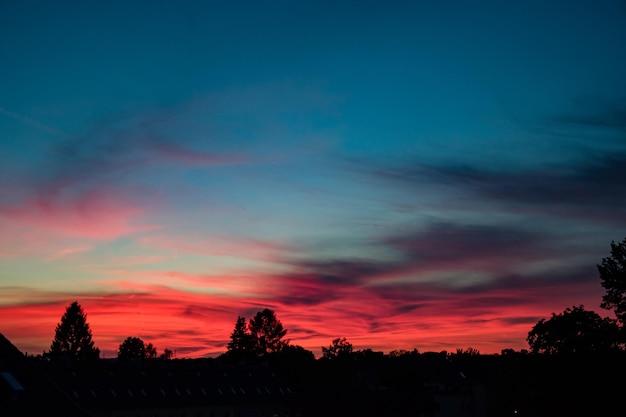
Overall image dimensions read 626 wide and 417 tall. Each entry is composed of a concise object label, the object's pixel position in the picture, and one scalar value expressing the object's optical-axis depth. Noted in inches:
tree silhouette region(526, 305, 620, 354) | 2959.6
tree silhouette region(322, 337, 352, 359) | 4385.6
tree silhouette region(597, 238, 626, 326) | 2837.1
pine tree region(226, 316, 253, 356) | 7135.8
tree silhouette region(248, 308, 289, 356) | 7160.4
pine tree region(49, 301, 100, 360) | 6550.2
